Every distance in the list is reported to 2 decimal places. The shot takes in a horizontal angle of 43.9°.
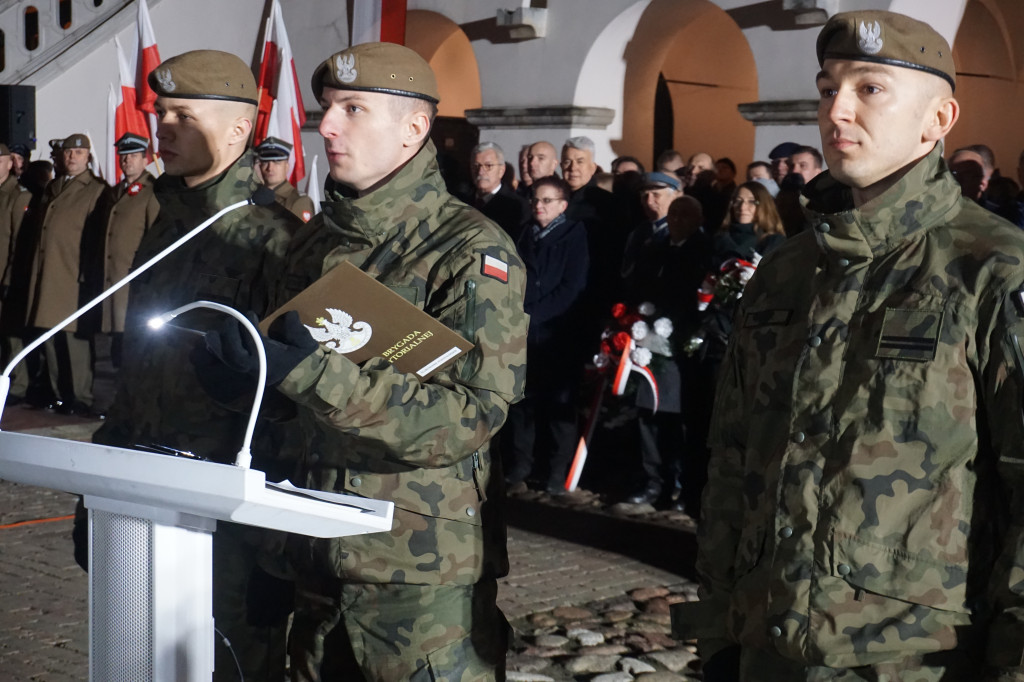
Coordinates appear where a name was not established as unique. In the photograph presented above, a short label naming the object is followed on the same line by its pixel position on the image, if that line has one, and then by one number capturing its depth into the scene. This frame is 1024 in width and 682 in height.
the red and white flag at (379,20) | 11.70
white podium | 1.79
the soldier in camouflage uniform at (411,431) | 2.55
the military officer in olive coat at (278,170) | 9.08
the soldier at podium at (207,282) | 3.13
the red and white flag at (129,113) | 10.95
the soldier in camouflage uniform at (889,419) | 2.03
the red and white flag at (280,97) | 9.95
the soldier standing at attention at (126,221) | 9.58
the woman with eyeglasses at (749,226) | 6.61
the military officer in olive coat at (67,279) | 10.04
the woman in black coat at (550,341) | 7.42
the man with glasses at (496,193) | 8.11
